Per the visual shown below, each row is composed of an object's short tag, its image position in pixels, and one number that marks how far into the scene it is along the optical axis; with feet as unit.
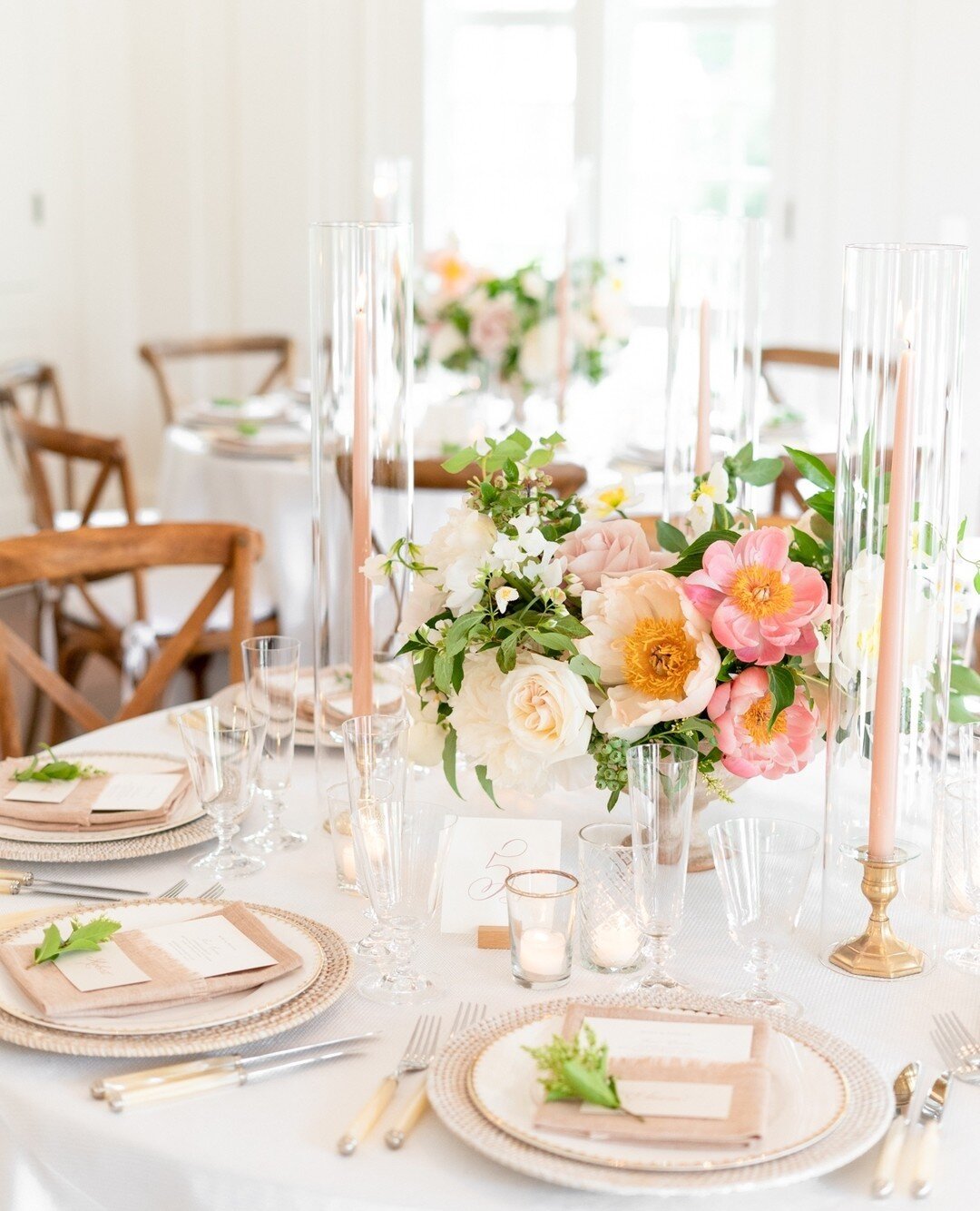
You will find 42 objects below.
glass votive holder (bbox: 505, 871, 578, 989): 3.78
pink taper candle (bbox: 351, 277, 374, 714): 4.88
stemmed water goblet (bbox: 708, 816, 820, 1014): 3.61
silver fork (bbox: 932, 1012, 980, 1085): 3.47
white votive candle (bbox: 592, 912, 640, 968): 3.95
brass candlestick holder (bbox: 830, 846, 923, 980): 3.90
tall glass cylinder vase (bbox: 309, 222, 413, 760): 4.87
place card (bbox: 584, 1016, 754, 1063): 3.27
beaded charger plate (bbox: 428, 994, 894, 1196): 2.94
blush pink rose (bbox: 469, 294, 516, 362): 11.85
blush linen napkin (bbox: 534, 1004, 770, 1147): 3.02
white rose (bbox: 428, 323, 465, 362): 12.12
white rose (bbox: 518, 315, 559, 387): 11.67
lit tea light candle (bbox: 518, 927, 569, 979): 3.84
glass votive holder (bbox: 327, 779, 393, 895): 4.18
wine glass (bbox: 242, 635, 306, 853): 4.75
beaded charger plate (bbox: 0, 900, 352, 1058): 3.44
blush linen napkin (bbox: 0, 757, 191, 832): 4.79
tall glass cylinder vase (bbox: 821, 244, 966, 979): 3.73
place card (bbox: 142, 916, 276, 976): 3.76
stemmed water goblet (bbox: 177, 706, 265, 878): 4.49
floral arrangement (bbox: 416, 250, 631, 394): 11.81
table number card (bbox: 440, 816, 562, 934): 4.20
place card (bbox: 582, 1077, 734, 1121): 3.08
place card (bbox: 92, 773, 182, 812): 4.88
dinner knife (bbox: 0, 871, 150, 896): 4.45
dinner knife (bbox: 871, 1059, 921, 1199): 3.00
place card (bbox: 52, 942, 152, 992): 3.67
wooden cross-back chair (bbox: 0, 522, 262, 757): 6.80
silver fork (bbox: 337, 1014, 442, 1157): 3.14
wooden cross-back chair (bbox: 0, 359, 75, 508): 12.68
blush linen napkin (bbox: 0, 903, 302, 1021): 3.58
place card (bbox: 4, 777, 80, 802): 4.94
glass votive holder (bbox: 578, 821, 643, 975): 3.84
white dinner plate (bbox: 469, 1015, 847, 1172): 2.99
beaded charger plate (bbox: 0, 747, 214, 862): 4.63
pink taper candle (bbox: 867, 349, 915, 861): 3.70
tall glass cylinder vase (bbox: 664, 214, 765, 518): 5.75
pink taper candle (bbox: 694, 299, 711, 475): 5.63
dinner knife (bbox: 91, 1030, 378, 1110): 3.32
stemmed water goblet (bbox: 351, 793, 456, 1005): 3.73
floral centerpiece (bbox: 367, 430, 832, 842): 4.06
